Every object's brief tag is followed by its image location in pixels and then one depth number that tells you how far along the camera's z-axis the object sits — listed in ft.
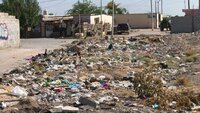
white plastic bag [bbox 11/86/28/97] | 39.06
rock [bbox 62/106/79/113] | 31.45
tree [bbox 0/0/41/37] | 226.58
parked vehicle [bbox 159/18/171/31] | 234.48
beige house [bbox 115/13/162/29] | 299.91
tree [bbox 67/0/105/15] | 333.80
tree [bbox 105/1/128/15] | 393.21
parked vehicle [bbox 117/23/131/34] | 208.54
